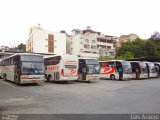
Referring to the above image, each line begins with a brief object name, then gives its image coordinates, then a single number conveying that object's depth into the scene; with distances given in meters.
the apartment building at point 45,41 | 37.50
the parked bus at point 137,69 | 18.02
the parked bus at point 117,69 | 16.30
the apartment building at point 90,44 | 40.66
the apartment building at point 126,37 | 58.94
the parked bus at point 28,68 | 10.72
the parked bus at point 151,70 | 19.14
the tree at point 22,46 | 48.95
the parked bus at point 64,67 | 12.32
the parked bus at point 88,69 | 13.66
